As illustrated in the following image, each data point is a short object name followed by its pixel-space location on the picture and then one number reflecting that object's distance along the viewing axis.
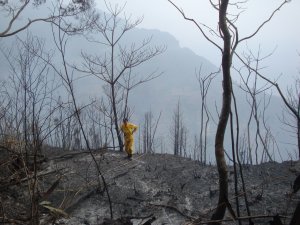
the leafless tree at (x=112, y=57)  16.67
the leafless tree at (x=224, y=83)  3.66
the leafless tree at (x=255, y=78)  6.41
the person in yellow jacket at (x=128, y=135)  11.75
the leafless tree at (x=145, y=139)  35.41
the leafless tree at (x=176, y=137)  32.70
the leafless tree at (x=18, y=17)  12.58
